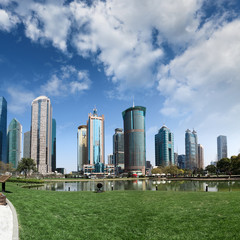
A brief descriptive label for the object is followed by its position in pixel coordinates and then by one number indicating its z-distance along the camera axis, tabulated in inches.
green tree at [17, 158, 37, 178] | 4421.8
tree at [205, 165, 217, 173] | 6090.6
